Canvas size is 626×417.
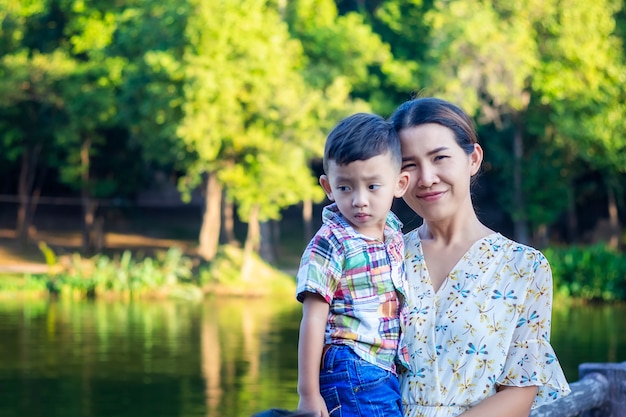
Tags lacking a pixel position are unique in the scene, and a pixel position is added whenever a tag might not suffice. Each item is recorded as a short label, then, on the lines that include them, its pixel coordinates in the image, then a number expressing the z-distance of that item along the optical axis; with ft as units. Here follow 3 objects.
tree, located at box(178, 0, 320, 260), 70.90
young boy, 7.73
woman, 8.07
